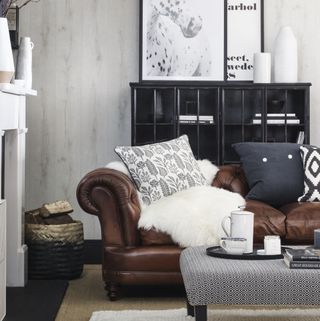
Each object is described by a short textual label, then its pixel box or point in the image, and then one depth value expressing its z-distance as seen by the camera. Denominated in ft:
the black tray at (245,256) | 11.28
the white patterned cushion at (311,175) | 16.26
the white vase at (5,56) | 13.56
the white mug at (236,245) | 11.50
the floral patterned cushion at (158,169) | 15.43
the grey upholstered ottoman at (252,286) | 10.43
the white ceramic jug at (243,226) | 11.66
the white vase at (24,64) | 16.47
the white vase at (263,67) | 19.07
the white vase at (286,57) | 19.12
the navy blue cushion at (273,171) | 16.38
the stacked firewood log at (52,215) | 17.21
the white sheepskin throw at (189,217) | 14.34
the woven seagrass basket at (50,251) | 16.76
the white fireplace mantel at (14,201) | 16.06
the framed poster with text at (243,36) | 19.69
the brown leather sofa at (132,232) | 14.47
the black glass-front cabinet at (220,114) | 18.95
